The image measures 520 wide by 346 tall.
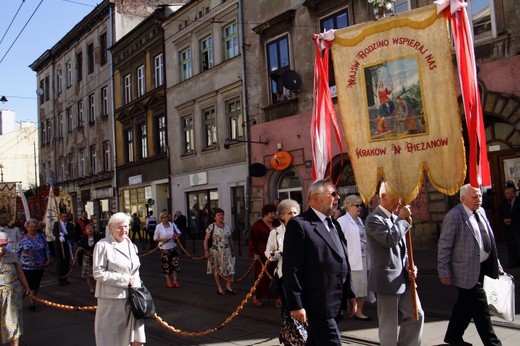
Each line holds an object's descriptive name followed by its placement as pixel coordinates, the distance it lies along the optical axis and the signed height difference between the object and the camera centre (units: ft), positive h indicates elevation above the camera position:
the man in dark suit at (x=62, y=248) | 45.21 -2.55
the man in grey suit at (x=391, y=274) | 16.52 -2.38
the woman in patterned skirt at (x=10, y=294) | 20.84 -2.88
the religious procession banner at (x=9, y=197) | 78.02 +3.77
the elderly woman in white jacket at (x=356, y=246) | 24.04 -2.07
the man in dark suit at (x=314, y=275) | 13.74 -1.89
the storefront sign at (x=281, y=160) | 64.64 +5.40
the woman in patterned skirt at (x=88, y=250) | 39.04 -2.48
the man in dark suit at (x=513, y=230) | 35.68 -2.64
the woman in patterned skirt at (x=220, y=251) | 35.01 -2.80
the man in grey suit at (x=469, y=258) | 17.34 -2.15
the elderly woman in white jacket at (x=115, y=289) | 16.61 -2.28
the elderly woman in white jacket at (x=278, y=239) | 21.40 -1.61
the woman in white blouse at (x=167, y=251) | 39.27 -2.89
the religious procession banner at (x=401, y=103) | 18.52 +3.43
